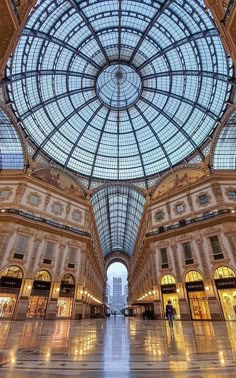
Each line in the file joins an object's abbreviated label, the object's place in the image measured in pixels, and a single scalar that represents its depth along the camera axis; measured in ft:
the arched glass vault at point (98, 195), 160.35
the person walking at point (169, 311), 48.58
